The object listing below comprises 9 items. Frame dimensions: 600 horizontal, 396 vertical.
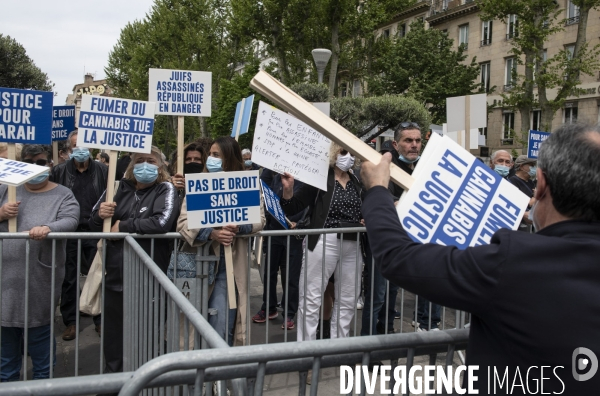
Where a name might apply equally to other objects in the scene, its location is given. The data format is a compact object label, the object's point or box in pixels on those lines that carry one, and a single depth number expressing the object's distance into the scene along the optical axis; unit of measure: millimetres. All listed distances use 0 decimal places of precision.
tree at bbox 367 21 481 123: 34719
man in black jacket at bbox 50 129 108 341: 6043
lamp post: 15872
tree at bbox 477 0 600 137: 22891
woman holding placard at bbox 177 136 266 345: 3793
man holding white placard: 1450
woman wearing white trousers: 4492
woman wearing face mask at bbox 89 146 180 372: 4102
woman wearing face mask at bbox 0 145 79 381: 3932
